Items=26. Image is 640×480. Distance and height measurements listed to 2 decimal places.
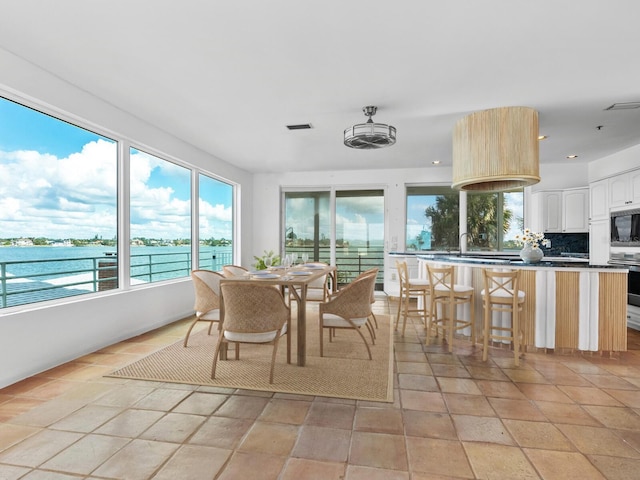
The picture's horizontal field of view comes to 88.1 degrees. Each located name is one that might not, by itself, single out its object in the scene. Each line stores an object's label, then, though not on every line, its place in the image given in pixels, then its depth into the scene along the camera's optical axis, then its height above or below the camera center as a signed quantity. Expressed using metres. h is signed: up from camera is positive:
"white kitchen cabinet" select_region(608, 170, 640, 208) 4.53 +0.70
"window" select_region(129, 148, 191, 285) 4.64 +0.53
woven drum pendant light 3.37 +0.96
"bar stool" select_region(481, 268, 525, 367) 3.12 -0.61
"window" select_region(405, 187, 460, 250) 6.72 +0.41
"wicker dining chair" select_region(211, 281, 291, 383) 2.56 -0.58
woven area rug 2.57 -1.16
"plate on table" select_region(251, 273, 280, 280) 3.05 -0.36
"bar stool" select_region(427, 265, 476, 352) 3.47 -0.63
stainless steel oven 4.21 -0.59
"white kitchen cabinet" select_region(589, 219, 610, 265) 5.04 -0.06
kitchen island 3.34 -0.70
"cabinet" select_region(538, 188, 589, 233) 5.71 +0.49
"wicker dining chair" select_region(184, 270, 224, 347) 3.31 -0.63
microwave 4.40 +0.14
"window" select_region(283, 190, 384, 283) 7.05 +0.20
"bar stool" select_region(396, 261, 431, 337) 4.02 -0.59
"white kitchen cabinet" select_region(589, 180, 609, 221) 5.07 +0.60
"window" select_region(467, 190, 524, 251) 6.50 +0.38
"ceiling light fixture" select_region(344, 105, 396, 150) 3.45 +1.10
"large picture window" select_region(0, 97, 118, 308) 2.94 +0.52
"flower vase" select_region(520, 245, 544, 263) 3.60 -0.18
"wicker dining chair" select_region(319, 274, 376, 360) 3.09 -0.65
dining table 2.78 -0.36
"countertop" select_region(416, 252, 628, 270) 3.34 -0.27
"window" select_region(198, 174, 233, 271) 6.29 +0.35
